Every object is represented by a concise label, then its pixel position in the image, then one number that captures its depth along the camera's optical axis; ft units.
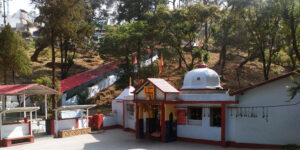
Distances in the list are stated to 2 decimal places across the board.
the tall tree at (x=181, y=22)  96.02
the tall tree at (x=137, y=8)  135.03
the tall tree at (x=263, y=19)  76.23
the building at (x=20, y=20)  269.19
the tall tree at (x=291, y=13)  64.59
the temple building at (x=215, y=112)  47.98
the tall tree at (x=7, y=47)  80.94
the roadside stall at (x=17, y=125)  54.85
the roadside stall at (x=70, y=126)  63.05
